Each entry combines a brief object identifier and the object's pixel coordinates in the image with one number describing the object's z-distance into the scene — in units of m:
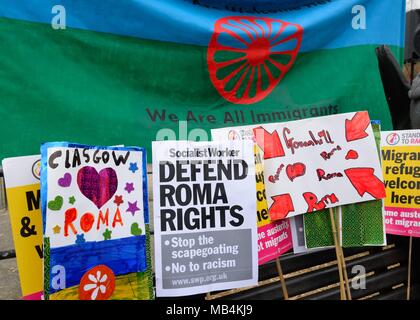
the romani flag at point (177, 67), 1.76
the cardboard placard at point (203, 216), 1.73
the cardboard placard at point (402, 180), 2.48
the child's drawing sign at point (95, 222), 1.43
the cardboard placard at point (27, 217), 1.51
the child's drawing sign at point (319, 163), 1.99
